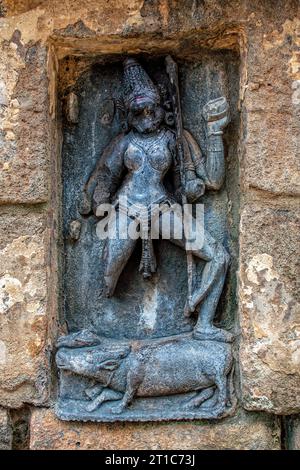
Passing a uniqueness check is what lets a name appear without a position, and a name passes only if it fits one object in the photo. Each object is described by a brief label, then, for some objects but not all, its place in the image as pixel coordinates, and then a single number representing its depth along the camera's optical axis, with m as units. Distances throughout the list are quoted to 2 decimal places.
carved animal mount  3.12
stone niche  3.26
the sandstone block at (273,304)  3.05
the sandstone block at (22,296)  3.10
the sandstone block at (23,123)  3.05
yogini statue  3.19
